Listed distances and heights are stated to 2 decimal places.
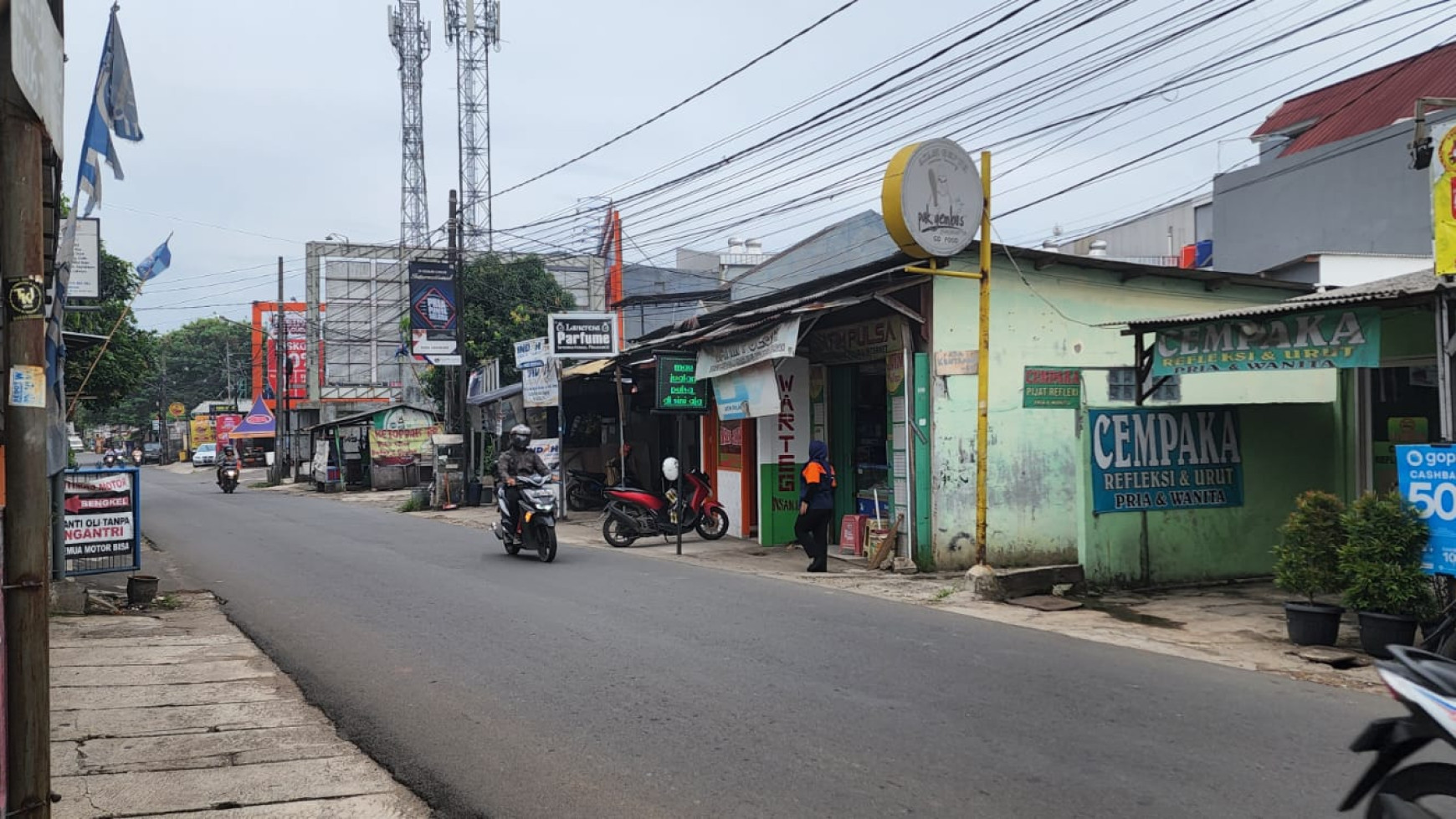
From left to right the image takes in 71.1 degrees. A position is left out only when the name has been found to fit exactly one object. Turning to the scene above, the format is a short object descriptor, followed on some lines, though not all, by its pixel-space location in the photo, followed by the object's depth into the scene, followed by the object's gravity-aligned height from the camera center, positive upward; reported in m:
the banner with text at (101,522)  11.84 -0.93
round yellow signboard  10.95 +2.51
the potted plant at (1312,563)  8.30 -1.22
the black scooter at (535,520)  13.74 -1.14
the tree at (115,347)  25.16 +2.57
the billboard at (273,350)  54.28 +5.26
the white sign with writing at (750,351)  13.77 +1.20
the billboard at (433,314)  25.84 +3.19
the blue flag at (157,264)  13.38 +2.40
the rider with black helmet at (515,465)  14.20 -0.41
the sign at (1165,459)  11.31 -0.40
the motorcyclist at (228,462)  36.53 -0.74
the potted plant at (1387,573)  7.87 -1.19
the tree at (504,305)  35.44 +4.66
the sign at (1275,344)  9.09 +0.77
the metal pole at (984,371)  11.01 +0.63
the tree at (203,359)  84.94 +7.00
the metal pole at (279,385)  40.75 +2.24
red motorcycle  16.59 -1.36
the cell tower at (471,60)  39.69 +15.06
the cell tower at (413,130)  52.19 +16.16
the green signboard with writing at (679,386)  15.91 +0.76
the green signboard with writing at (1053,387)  11.82 +0.46
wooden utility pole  3.33 -0.19
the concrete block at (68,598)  9.91 -1.51
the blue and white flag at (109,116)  7.57 +2.69
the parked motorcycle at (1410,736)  3.57 -1.16
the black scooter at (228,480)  36.06 -1.37
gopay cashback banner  7.80 -0.57
